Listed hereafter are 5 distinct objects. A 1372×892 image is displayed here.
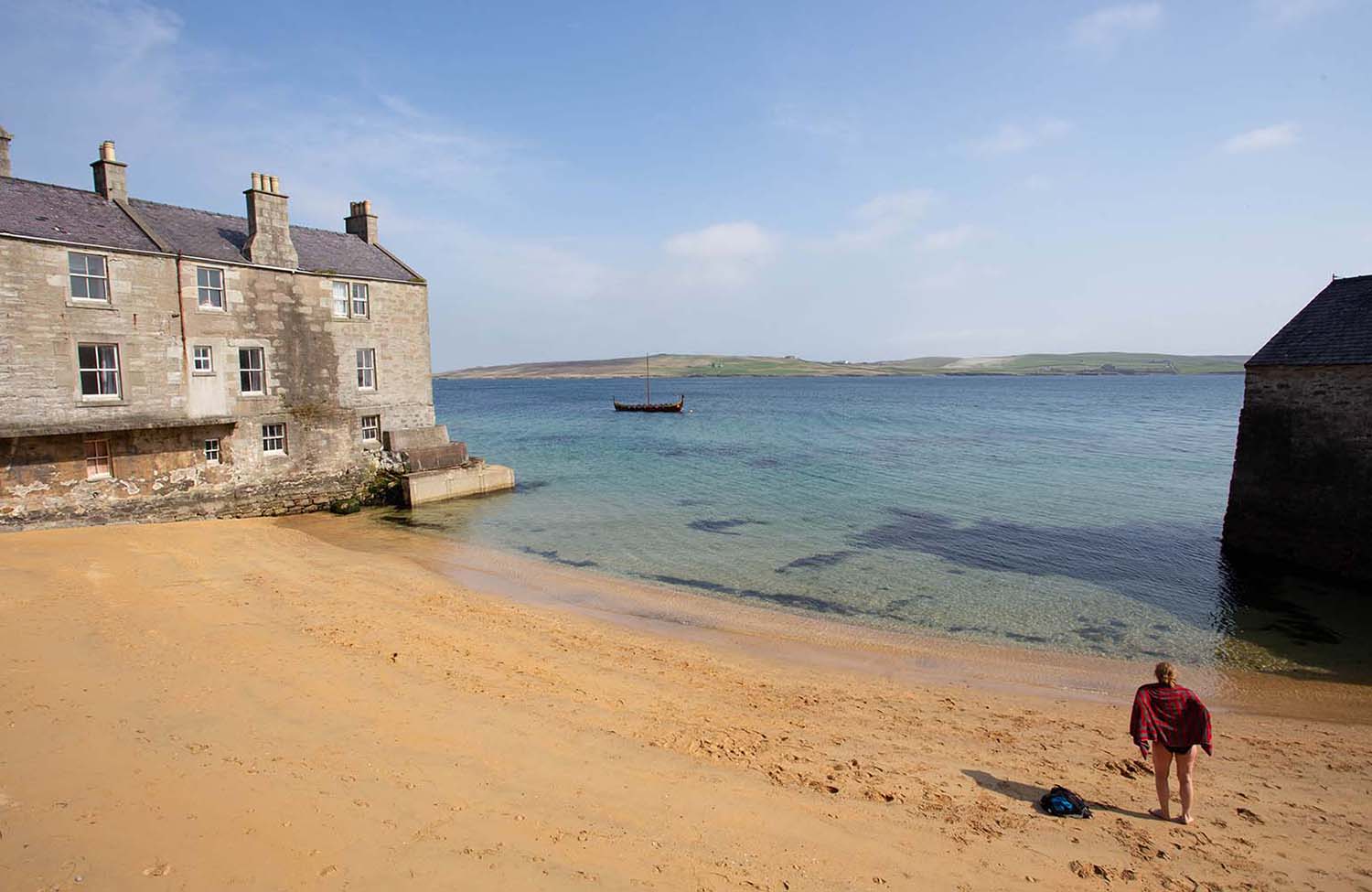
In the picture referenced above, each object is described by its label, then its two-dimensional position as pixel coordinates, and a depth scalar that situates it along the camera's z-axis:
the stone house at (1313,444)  18.02
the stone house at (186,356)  18.95
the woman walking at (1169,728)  7.80
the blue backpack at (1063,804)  7.77
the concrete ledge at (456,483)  28.36
